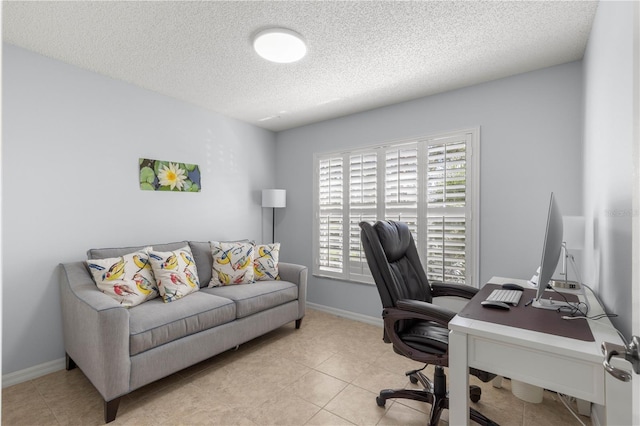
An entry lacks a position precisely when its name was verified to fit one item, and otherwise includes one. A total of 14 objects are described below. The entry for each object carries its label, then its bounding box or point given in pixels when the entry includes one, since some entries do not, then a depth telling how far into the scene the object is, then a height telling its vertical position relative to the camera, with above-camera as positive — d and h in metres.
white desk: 1.22 -0.59
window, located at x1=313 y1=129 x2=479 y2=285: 3.10 +0.15
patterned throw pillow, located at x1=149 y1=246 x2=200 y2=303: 2.72 -0.51
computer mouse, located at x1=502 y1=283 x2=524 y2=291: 2.17 -0.46
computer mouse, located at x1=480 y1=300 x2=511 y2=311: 1.70 -0.46
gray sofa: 2.07 -0.83
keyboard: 1.81 -0.46
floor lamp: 4.21 +0.20
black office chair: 1.85 -0.54
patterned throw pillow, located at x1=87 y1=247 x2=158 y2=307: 2.49 -0.50
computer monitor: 1.54 -0.18
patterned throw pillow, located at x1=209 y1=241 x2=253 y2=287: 3.30 -0.51
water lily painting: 3.24 +0.38
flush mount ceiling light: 2.26 +1.19
